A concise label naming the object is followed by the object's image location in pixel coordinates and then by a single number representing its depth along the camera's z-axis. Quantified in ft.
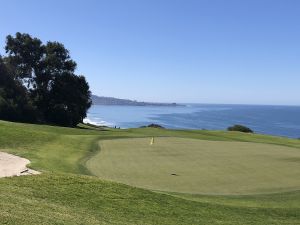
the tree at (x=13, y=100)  114.14
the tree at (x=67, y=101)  140.89
